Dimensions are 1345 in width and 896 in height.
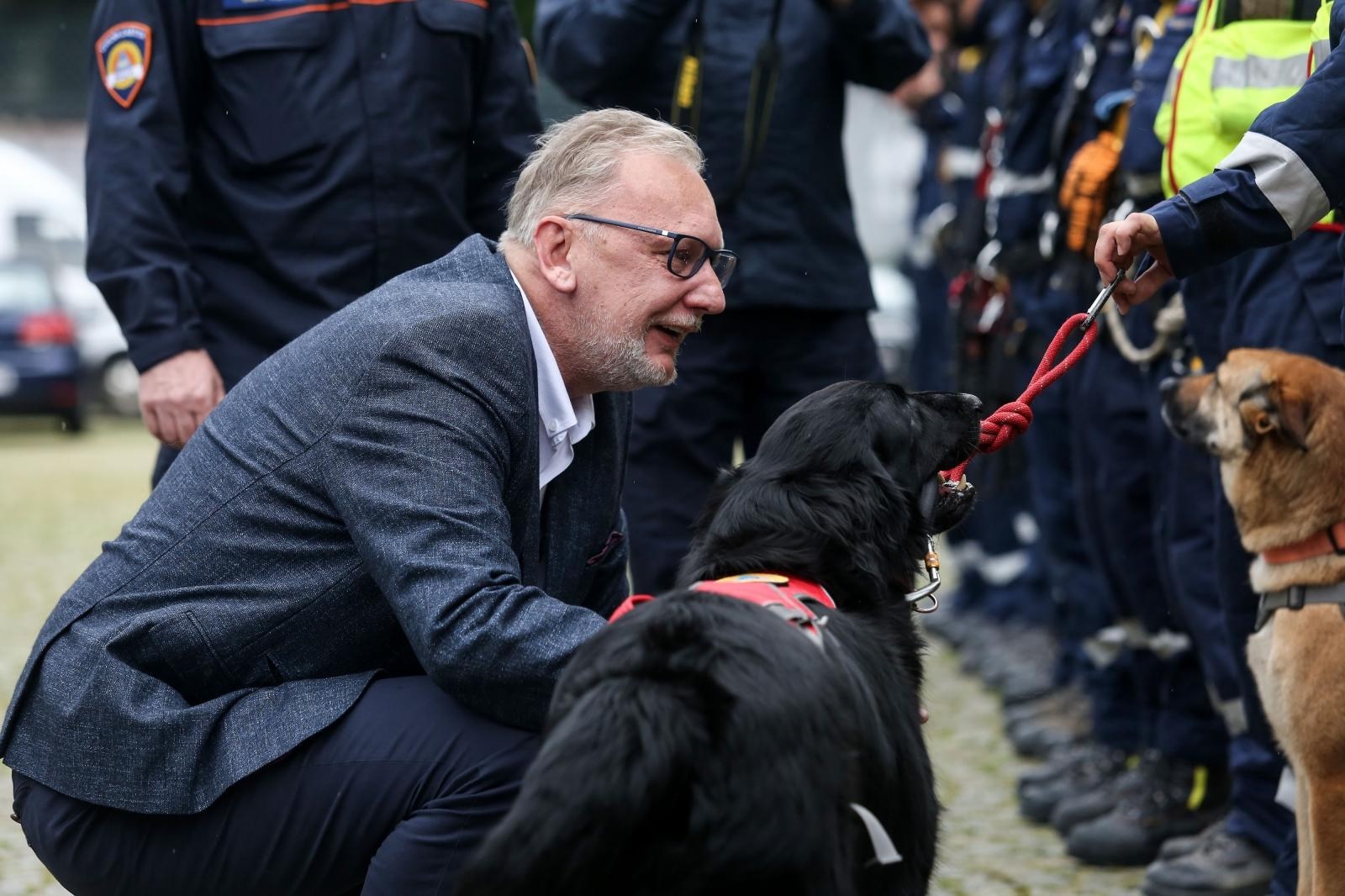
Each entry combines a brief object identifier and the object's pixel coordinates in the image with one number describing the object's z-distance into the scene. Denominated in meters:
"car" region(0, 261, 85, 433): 16.98
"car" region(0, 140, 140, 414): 18.73
